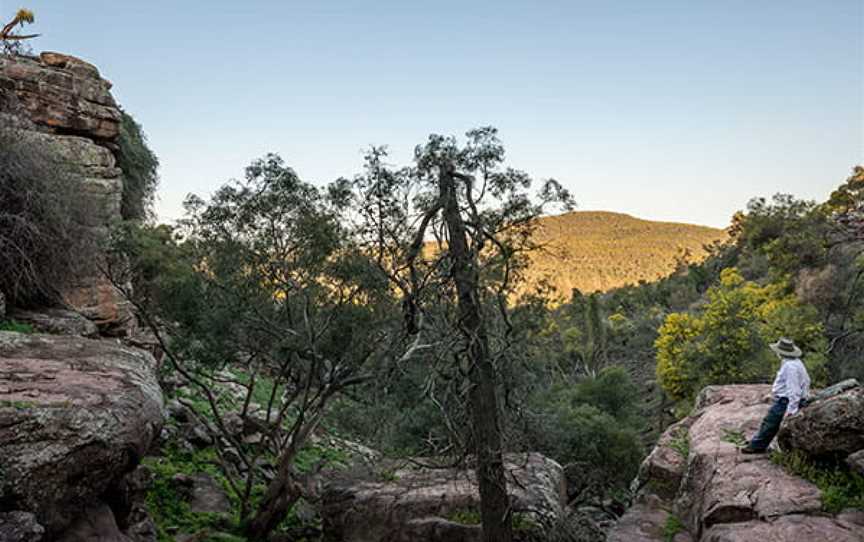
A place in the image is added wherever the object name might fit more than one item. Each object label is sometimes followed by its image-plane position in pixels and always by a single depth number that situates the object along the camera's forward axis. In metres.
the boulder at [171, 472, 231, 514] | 10.49
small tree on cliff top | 13.80
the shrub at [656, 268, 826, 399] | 21.38
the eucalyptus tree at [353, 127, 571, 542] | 7.03
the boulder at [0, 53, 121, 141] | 12.73
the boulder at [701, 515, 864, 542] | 5.79
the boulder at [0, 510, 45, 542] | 4.39
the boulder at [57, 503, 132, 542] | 5.43
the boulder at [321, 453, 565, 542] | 9.41
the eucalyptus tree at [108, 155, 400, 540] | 10.56
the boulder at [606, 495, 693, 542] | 8.32
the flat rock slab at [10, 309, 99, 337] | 9.79
